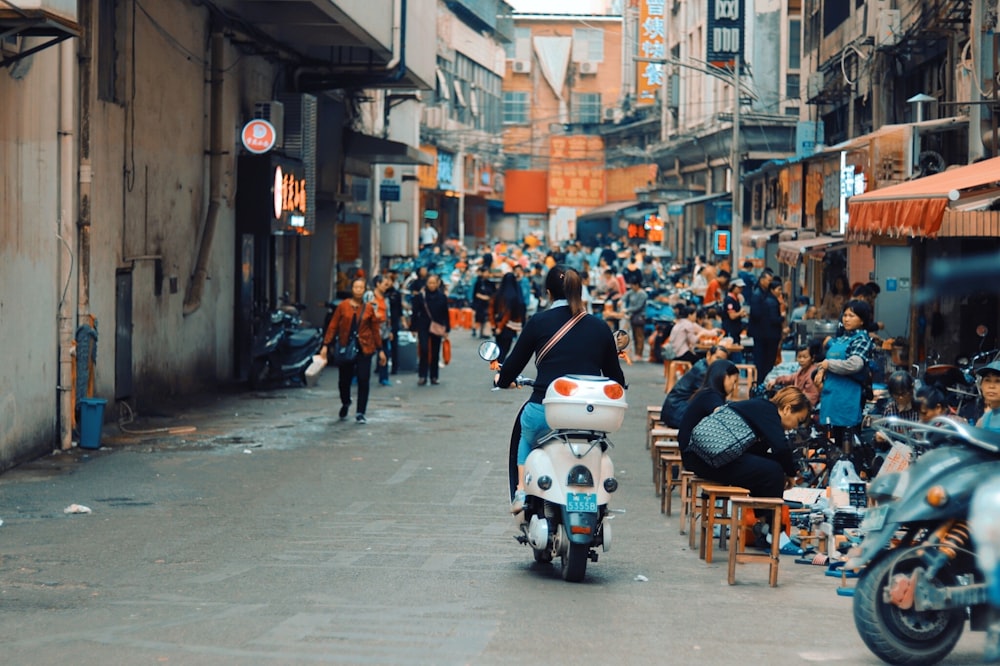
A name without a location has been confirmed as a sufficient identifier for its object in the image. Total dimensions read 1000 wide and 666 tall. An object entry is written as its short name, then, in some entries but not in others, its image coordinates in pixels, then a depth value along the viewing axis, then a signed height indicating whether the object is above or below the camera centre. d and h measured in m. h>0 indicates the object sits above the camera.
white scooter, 9.13 -1.19
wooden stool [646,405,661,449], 16.41 -1.55
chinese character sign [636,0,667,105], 61.34 +9.51
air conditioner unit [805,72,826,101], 33.47 +4.18
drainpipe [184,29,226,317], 22.39 +1.72
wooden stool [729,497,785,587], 9.60 -1.60
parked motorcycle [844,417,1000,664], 7.00 -1.36
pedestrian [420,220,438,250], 63.78 +1.33
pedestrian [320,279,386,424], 18.84 -0.79
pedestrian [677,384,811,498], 10.33 -1.26
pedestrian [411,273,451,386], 24.12 -0.85
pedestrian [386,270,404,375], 26.66 -0.84
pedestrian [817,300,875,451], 13.88 -0.93
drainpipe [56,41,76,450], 15.35 +0.30
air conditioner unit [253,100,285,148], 25.09 +2.52
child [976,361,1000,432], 9.23 -0.71
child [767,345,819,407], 15.55 -1.08
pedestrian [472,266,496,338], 35.28 -0.61
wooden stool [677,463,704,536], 11.46 -1.64
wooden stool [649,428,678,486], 13.77 -1.54
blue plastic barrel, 15.73 -1.59
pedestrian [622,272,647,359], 30.72 -0.76
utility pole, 39.16 +1.84
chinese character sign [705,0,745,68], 43.91 +6.90
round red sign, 23.59 +2.00
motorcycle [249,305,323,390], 23.14 -1.26
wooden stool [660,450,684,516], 12.66 -1.70
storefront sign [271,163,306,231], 24.73 +1.16
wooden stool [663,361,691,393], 22.72 -1.46
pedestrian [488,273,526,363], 24.01 -0.67
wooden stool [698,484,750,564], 10.24 -1.57
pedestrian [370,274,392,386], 23.78 -0.65
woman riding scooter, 9.73 -0.51
